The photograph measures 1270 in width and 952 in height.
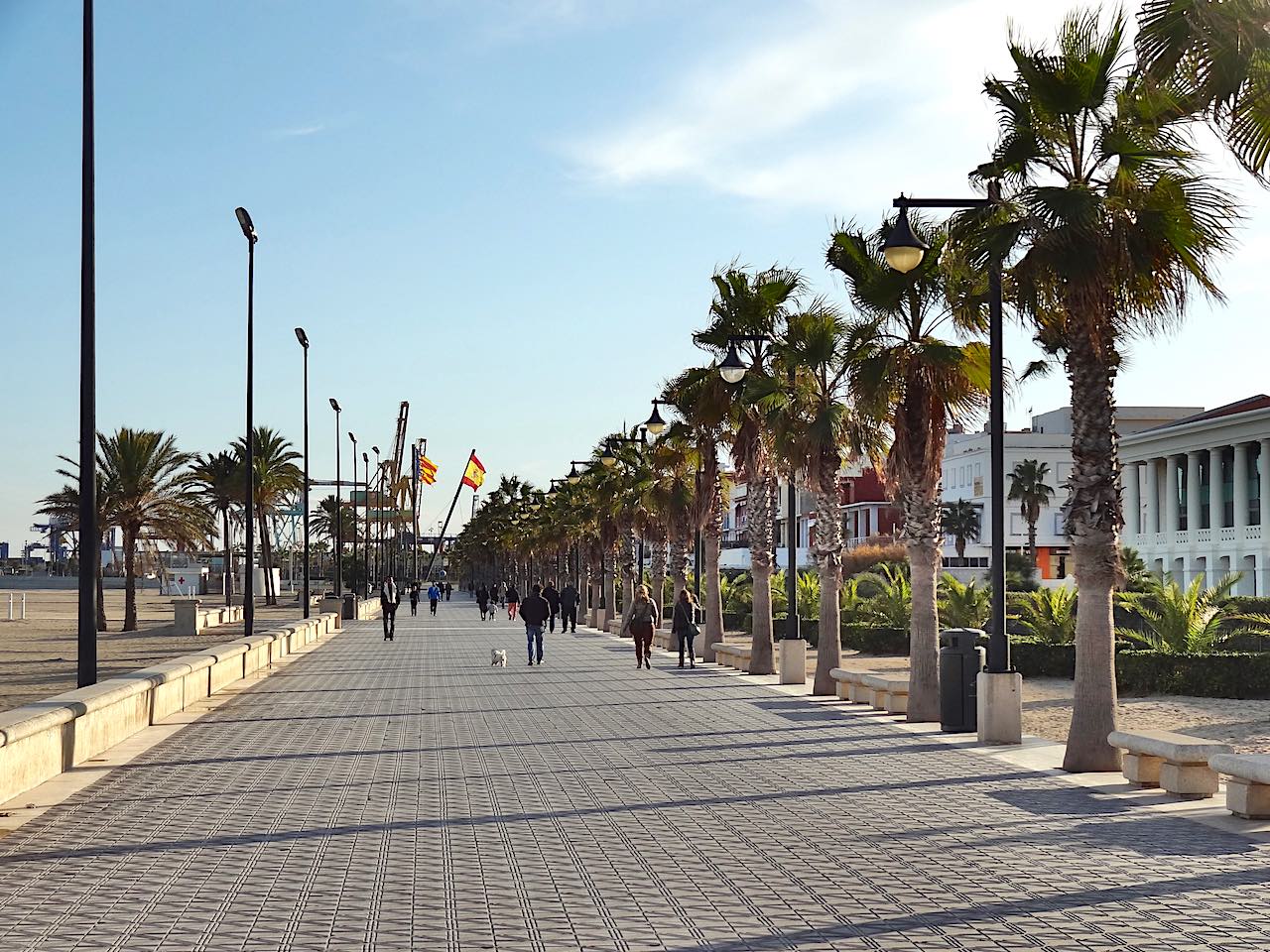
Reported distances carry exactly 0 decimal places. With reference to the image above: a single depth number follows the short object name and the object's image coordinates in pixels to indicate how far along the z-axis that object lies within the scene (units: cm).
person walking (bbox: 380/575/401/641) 4803
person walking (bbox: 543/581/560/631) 5009
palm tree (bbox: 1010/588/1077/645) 3097
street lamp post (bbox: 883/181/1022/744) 1655
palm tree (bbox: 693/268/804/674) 2855
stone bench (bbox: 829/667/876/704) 2273
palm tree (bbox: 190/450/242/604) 8256
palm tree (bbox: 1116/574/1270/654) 2734
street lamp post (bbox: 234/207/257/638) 3597
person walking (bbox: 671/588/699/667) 3322
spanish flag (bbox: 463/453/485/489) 14224
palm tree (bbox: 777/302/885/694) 2416
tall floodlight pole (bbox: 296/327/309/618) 5703
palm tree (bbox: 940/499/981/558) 9931
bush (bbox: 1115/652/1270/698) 2462
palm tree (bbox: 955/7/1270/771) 1391
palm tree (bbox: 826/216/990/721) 1959
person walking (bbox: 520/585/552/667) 3317
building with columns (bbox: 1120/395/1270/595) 7469
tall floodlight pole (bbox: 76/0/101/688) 1588
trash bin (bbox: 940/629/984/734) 1791
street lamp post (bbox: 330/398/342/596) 7801
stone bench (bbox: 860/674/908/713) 2078
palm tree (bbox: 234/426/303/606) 8325
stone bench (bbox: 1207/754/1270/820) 1092
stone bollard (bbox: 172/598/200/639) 4522
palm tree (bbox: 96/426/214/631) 4956
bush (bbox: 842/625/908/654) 3834
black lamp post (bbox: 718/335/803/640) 2344
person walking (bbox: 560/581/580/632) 5575
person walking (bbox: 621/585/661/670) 3195
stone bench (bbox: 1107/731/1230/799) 1231
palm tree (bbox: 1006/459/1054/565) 9675
